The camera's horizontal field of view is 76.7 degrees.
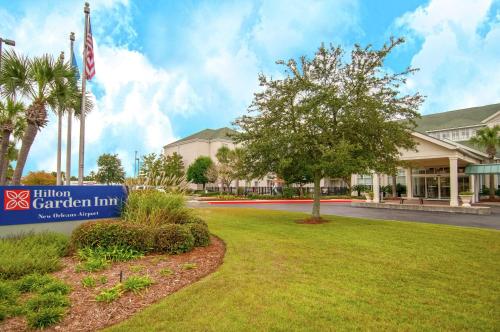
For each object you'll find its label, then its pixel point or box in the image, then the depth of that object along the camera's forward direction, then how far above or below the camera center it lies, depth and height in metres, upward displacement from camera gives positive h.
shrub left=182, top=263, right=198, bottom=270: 6.25 -1.69
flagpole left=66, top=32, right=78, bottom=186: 13.81 +1.83
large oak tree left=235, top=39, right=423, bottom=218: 12.55 +2.54
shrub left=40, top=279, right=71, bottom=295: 4.93 -1.69
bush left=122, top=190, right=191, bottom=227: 8.33 -0.76
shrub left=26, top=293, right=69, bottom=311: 4.36 -1.70
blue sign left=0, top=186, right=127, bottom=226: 7.65 -0.57
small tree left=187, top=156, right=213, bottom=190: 50.82 +1.96
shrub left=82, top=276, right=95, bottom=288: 5.30 -1.70
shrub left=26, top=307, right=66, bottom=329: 4.00 -1.75
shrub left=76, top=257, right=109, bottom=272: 6.06 -1.64
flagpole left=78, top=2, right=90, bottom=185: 12.19 +2.48
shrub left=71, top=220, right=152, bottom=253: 7.16 -1.27
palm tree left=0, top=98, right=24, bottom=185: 12.89 +2.93
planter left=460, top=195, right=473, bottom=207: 20.91 -1.21
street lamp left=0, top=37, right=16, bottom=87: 13.89 +6.18
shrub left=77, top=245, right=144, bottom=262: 6.73 -1.57
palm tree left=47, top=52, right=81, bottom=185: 13.11 +3.59
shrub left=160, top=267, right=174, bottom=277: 5.81 -1.70
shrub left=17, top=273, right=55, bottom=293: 5.07 -1.66
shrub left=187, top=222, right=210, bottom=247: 7.95 -1.35
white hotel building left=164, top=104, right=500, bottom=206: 22.62 +1.77
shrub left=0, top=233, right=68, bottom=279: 5.64 -1.44
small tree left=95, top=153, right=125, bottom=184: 64.56 +2.88
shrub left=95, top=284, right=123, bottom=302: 4.72 -1.72
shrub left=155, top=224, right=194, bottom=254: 7.28 -1.36
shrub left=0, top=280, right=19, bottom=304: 4.54 -1.66
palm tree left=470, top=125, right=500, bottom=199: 27.47 +3.46
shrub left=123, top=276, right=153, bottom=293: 5.11 -1.68
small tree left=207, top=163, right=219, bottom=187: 44.72 +1.17
